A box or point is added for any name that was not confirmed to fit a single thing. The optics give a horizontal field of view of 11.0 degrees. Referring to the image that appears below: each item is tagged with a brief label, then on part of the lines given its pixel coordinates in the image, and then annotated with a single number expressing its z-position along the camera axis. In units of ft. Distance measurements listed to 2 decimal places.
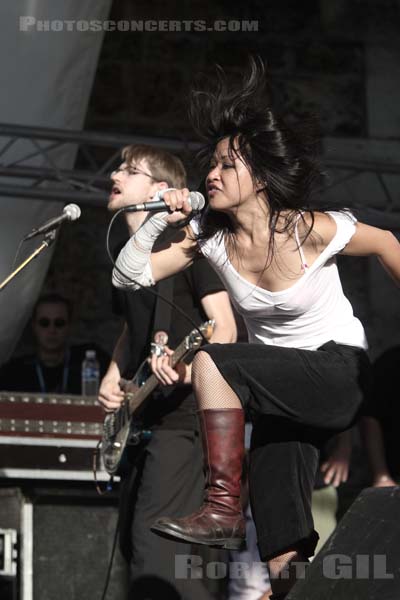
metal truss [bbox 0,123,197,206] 35.90
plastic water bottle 37.39
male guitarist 24.69
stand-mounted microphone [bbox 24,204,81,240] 22.28
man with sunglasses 38.26
